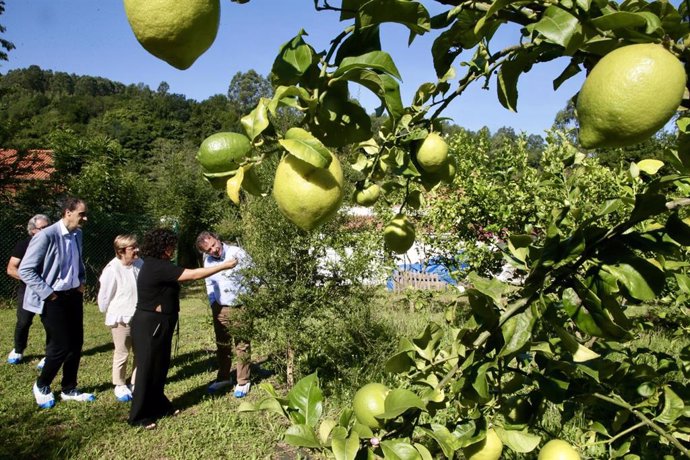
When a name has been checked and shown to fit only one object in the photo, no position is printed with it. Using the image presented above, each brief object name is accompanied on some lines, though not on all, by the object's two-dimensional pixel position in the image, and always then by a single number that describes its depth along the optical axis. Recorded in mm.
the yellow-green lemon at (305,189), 691
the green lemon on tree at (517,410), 1171
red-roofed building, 9039
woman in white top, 4719
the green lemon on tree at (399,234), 1238
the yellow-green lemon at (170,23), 566
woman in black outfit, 4133
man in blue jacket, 4270
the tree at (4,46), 9195
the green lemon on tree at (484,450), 1042
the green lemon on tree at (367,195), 1201
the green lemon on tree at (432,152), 1019
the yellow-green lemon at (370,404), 949
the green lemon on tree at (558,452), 1087
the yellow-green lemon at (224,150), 662
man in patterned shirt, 4914
